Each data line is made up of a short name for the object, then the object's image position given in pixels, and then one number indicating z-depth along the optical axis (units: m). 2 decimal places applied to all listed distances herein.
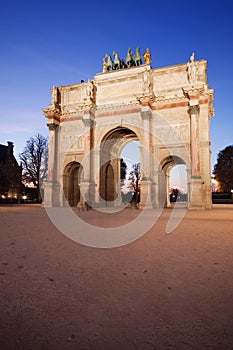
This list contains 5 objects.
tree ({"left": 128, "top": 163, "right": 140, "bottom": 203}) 51.06
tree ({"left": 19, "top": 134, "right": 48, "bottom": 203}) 35.69
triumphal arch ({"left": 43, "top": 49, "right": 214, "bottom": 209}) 20.02
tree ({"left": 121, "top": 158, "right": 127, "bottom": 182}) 52.96
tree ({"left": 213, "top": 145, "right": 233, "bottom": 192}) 44.19
